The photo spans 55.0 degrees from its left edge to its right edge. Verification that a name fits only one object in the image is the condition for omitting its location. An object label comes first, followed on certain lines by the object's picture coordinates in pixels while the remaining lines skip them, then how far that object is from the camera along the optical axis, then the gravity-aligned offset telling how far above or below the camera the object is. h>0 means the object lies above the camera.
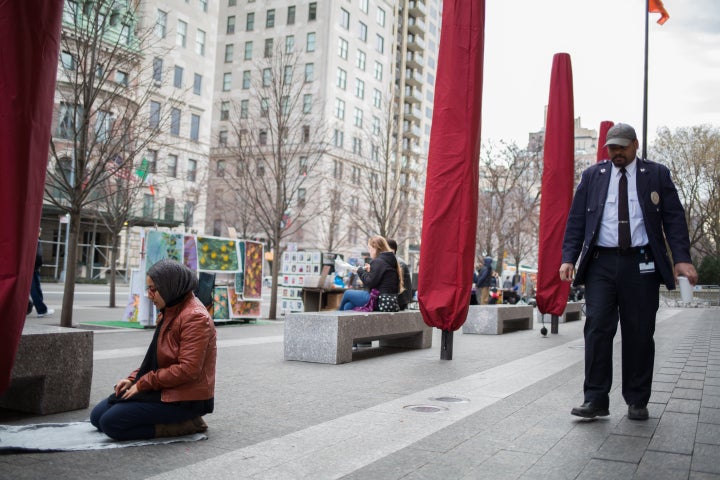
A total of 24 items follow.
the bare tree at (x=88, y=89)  13.05 +3.41
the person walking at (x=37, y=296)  16.03 -0.81
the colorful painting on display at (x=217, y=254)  15.66 +0.35
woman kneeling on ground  4.71 -0.74
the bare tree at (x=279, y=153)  19.72 +3.69
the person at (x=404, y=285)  11.09 -0.11
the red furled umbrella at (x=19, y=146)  3.59 +0.61
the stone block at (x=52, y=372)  5.39 -0.89
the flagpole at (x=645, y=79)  21.18 +6.52
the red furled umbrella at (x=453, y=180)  9.78 +1.43
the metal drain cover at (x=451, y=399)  6.46 -1.12
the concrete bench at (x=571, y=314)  20.63 -0.85
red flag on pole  22.80 +9.45
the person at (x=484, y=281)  24.31 +0.05
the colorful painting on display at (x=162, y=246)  14.73 +0.46
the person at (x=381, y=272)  10.64 +0.08
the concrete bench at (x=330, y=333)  9.16 -0.78
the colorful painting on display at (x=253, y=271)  16.98 +0.01
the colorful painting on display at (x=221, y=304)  16.25 -0.81
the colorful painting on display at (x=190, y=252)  15.27 +0.37
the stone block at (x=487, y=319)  14.99 -0.78
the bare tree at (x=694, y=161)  41.03 +7.90
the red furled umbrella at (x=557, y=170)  14.11 +2.41
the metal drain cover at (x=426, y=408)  5.94 -1.13
